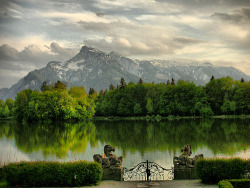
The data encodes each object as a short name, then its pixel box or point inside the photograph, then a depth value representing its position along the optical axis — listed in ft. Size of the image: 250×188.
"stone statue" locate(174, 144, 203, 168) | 59.41
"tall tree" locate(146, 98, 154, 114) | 439.22
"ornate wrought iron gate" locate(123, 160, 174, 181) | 74.00
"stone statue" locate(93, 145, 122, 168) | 59.57
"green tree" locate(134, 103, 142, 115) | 457.27
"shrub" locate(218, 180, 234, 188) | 42.73
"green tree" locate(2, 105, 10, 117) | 570.87
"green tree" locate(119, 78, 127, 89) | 506.48
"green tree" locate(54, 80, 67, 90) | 379.47
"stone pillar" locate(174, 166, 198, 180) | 59.47
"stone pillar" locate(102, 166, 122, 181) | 58.95
